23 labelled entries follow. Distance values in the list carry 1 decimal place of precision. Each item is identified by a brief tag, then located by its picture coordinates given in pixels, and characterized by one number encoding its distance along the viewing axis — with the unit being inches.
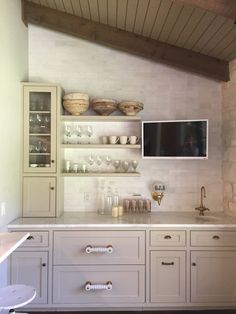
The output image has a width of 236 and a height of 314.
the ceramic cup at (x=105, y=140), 139.1
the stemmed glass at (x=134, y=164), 138.6
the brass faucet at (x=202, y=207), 134.8
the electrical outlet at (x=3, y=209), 108.3
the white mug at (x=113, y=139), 135.5
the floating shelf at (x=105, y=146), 133.2
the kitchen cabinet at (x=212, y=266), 117.5
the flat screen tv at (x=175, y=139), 130.0
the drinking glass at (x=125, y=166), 139.9
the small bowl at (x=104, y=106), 132.6
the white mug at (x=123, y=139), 135.4
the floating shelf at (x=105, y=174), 132.8
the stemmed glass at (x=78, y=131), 140.8
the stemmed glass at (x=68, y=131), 140.3
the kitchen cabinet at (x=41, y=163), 128.0
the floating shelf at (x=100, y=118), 133.4
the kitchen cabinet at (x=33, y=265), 114.7
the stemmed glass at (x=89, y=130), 141.9
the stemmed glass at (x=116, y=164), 139.9
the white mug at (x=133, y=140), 135.8
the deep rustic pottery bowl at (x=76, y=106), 130.9
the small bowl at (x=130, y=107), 133.0
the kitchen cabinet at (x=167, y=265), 116.7
